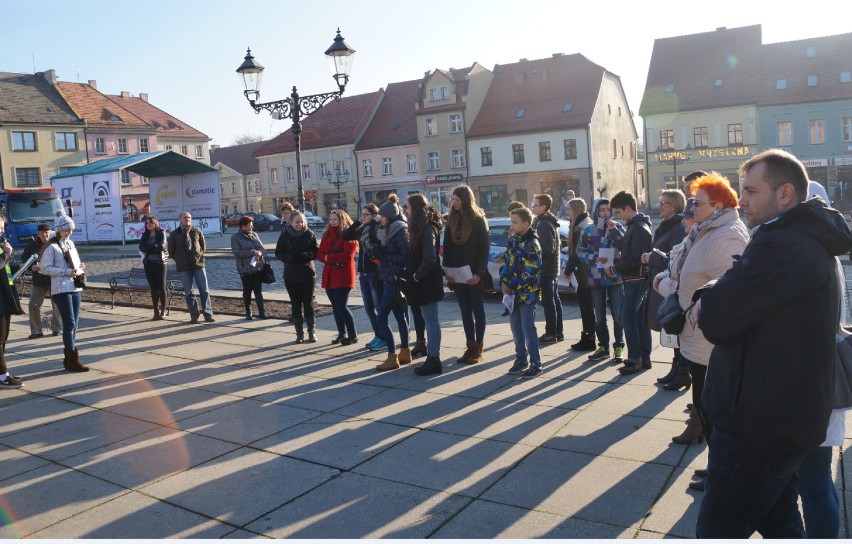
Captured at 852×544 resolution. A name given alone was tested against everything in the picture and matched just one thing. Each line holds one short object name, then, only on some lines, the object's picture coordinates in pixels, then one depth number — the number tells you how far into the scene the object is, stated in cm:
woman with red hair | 423
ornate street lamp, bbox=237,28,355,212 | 1390
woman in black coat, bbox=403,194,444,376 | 760
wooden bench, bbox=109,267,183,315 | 1357
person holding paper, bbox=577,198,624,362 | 786
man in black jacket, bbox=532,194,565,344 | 876
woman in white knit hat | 846
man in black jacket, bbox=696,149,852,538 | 247
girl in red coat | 943
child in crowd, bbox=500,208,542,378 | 738
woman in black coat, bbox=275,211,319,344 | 982
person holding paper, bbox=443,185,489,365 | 778
